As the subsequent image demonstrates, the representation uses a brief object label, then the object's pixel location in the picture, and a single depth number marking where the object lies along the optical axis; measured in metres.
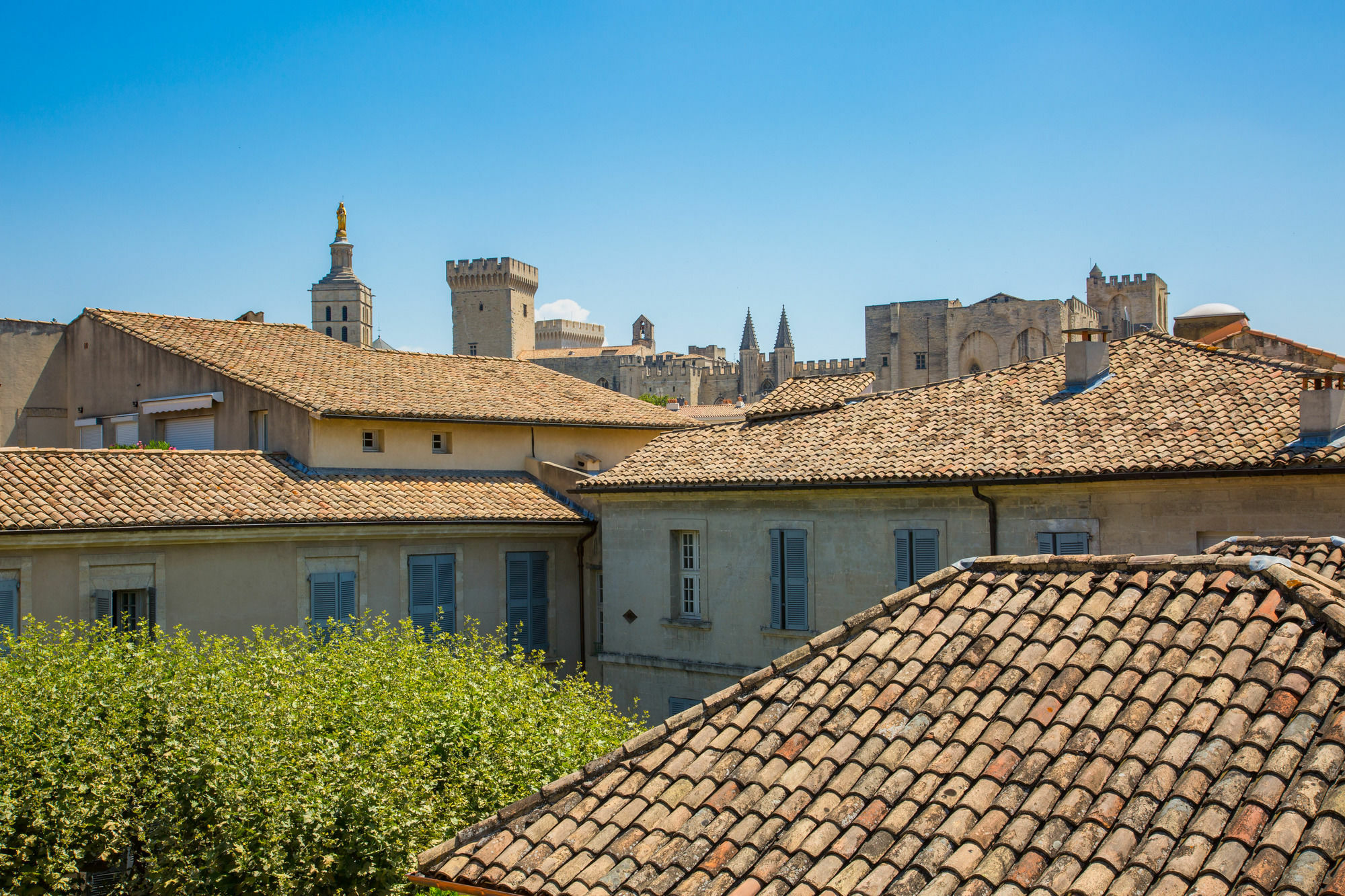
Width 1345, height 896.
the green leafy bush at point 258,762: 9.98
